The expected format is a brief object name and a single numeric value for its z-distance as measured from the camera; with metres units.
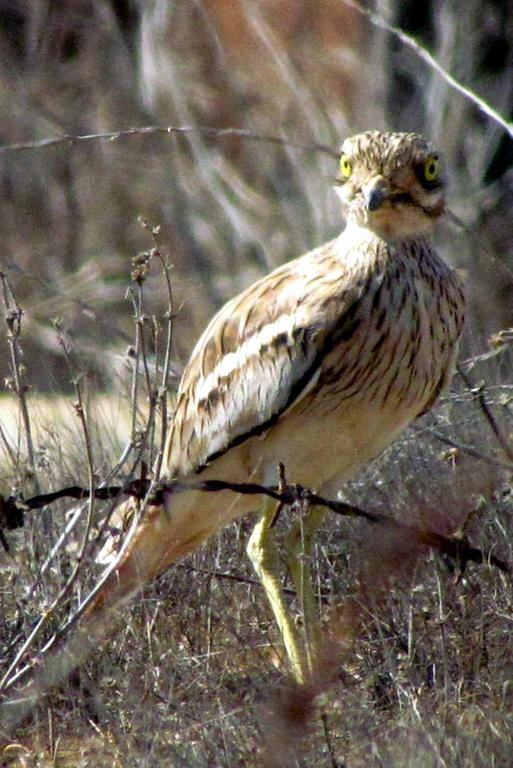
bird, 8.77
